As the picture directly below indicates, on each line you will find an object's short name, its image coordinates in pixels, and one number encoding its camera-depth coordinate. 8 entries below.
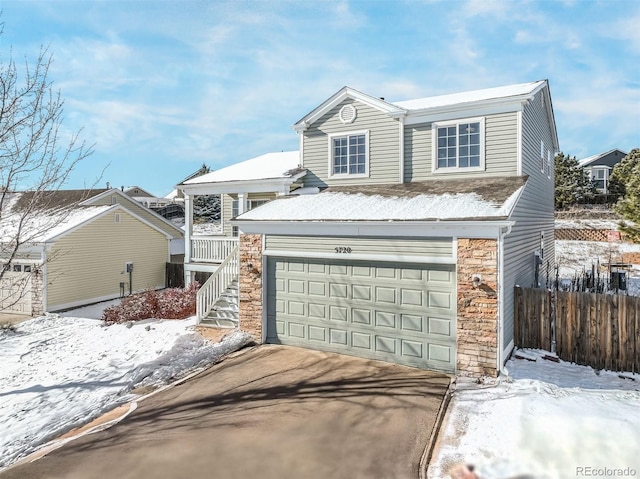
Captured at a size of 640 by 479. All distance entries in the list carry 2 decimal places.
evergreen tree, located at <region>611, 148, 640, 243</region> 20.28
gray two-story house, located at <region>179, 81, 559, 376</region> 8.05
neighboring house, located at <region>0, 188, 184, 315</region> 16.84
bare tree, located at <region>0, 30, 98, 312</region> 8.02
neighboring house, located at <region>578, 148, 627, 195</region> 47.53
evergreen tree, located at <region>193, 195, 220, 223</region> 42.88
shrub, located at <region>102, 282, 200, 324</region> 14.09
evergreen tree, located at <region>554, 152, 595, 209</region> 38.69
